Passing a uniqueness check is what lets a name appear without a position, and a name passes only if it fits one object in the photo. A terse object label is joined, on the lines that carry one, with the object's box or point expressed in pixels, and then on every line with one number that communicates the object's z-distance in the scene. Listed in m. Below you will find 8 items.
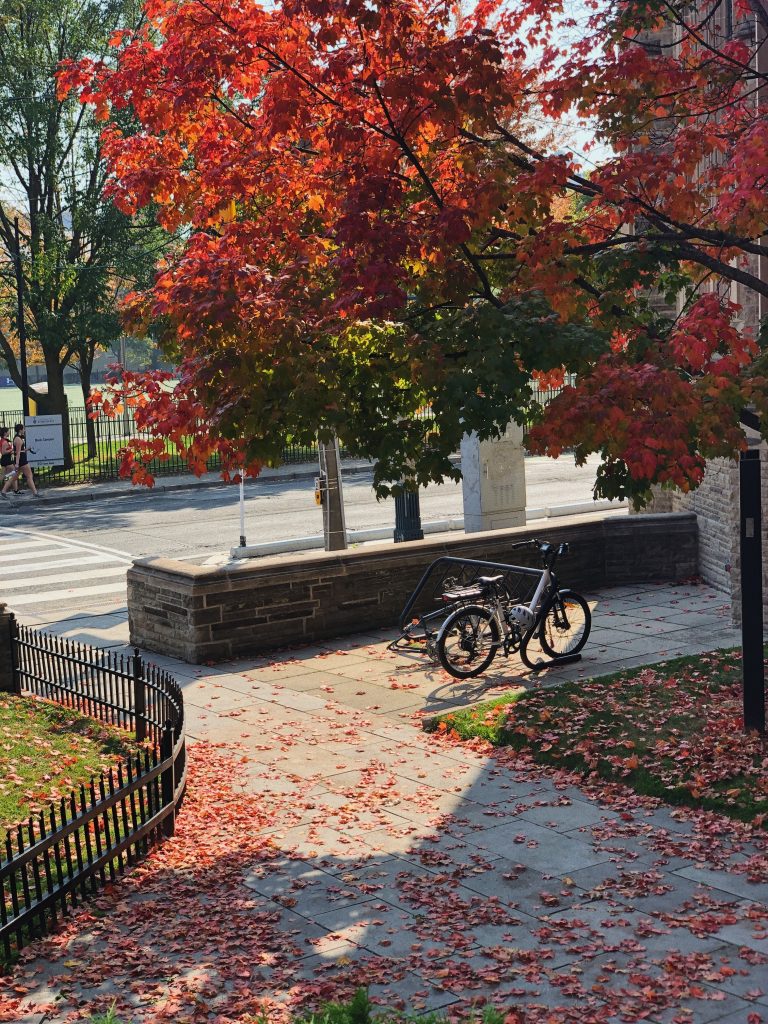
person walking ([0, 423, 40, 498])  30.92
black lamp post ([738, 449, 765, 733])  9.54
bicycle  12.43
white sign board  33.66
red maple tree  8.42
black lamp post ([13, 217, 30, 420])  32.31
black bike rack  12.92
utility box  19.41
